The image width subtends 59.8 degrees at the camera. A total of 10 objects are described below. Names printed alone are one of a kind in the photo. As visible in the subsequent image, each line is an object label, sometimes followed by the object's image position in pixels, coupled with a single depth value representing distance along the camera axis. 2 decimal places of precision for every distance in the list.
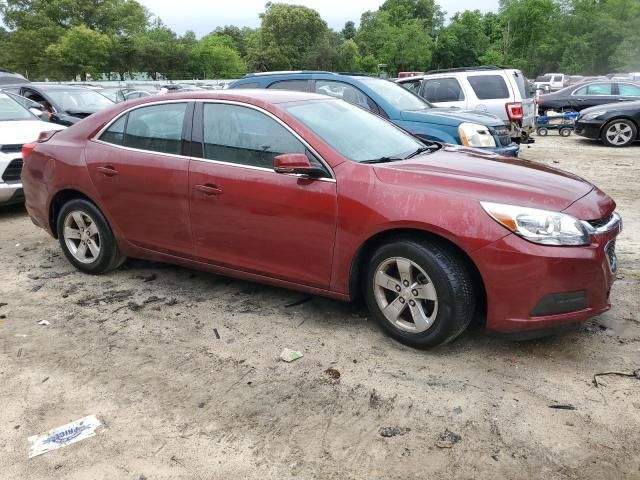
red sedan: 3.16
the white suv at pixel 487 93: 10.30
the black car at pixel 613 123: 12.82
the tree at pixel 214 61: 57.91
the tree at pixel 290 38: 72.38
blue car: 7.02
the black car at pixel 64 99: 10.77
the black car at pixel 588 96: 15.41
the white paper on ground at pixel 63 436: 2.71
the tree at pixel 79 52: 45.38
